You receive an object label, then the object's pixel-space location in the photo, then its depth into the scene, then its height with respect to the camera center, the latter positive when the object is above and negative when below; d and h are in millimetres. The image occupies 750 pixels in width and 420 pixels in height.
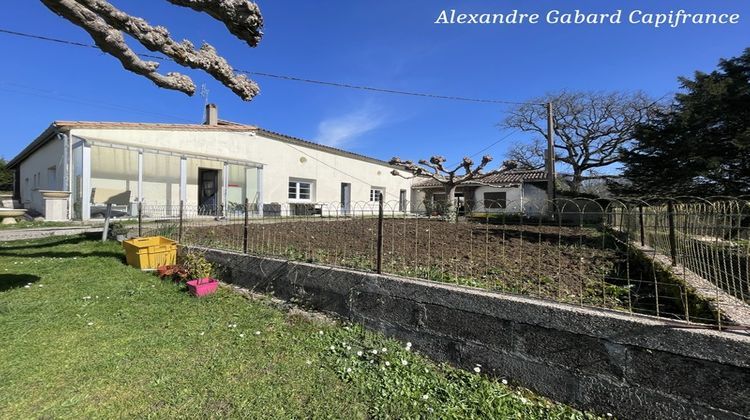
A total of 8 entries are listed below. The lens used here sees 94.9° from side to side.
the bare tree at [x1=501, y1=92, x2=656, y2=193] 26406 +6500
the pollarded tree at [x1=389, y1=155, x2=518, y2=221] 10648 +1331
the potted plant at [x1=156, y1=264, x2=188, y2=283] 4996 -927
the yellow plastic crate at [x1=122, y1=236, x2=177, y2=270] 5742 -710
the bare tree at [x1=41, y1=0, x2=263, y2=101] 4176 +2333
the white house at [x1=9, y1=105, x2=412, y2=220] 10625 +1766
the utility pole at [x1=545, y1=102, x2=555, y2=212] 14820 +2498
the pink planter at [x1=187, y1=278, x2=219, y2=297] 4414 -988
